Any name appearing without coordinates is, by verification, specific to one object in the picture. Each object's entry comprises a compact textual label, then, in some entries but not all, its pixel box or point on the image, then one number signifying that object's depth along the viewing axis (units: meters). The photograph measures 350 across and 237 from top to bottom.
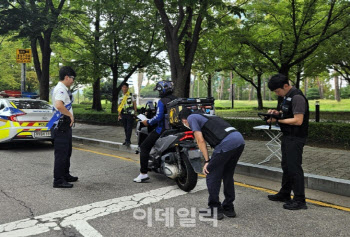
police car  8.34
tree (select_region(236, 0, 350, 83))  12.45
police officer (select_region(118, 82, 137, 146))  8.78
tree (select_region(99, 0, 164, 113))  14.80
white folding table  5.55
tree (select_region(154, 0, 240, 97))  9.91
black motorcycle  4.51
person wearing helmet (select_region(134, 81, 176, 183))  5.10
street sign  14.27
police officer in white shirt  5.05
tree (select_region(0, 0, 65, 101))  12.00
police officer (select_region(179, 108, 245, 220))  3.60
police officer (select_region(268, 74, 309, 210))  4.01
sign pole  15.48
